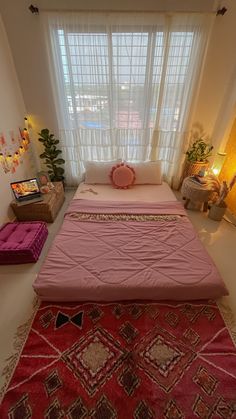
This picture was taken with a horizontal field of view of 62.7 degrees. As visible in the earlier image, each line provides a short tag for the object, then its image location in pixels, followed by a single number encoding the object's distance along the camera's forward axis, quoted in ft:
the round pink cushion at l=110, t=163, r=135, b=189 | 8.79
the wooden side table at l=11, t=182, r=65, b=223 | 7.85
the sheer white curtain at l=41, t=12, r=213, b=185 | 7.09
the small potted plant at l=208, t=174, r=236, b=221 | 7.96
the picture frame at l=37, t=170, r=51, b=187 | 8.85
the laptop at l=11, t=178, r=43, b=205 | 7.75
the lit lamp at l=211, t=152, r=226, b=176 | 8.48
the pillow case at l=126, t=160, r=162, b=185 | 9.17
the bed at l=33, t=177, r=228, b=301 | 4.85
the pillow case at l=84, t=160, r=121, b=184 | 9.21
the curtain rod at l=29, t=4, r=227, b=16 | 6.76
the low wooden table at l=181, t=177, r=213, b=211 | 8.16
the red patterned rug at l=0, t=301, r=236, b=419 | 3.53
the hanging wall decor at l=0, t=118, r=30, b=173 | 7.45
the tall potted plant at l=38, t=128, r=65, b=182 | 8.95
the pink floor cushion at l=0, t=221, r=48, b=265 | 6.17
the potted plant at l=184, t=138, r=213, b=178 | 9.18
